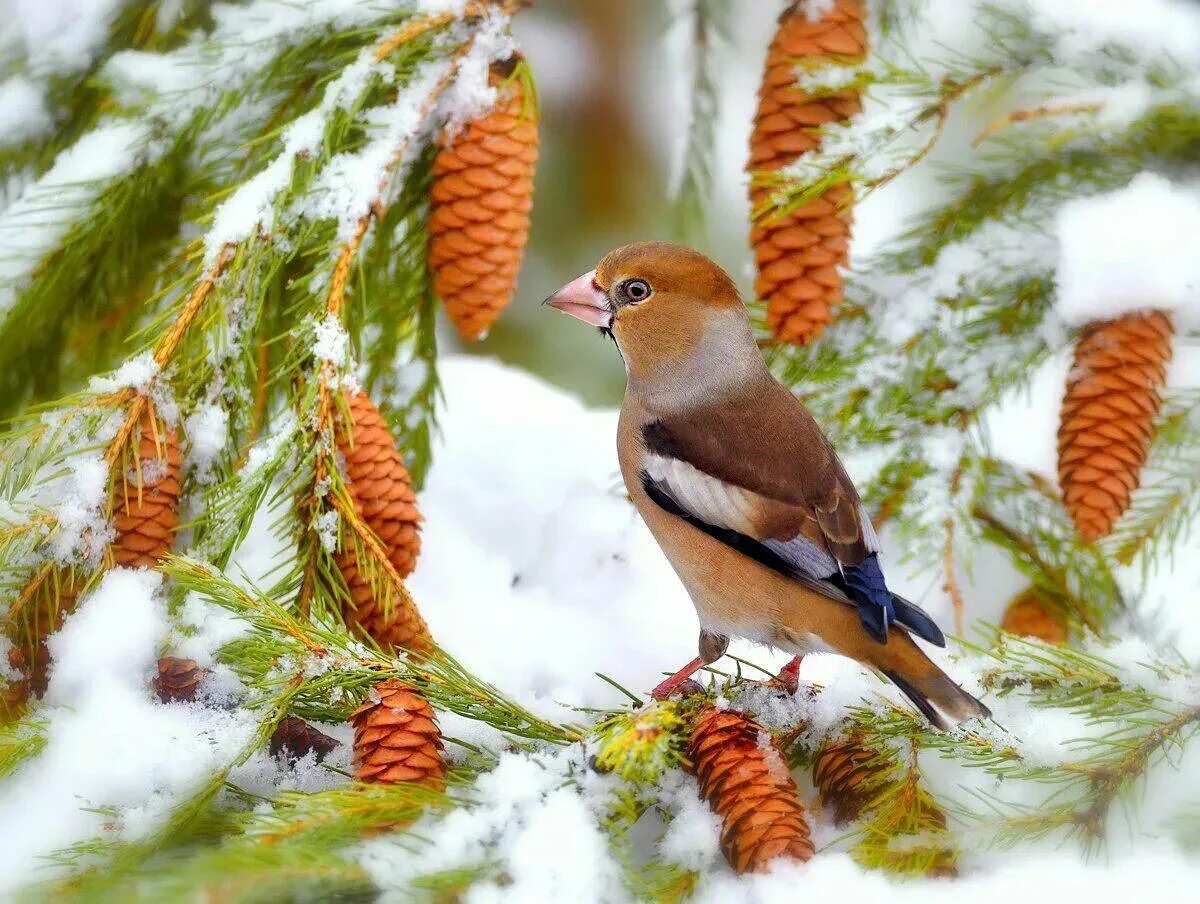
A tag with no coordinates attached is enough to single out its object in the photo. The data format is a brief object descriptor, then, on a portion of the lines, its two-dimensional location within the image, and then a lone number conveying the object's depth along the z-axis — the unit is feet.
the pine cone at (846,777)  9.78
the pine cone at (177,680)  9.79
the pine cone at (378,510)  9.90
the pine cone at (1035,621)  10.20
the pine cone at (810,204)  10.05
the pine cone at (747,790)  9.70
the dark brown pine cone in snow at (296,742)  9.80
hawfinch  9.90
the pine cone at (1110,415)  10.02
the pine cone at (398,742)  9.73
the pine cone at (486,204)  10.00
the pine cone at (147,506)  9.86
